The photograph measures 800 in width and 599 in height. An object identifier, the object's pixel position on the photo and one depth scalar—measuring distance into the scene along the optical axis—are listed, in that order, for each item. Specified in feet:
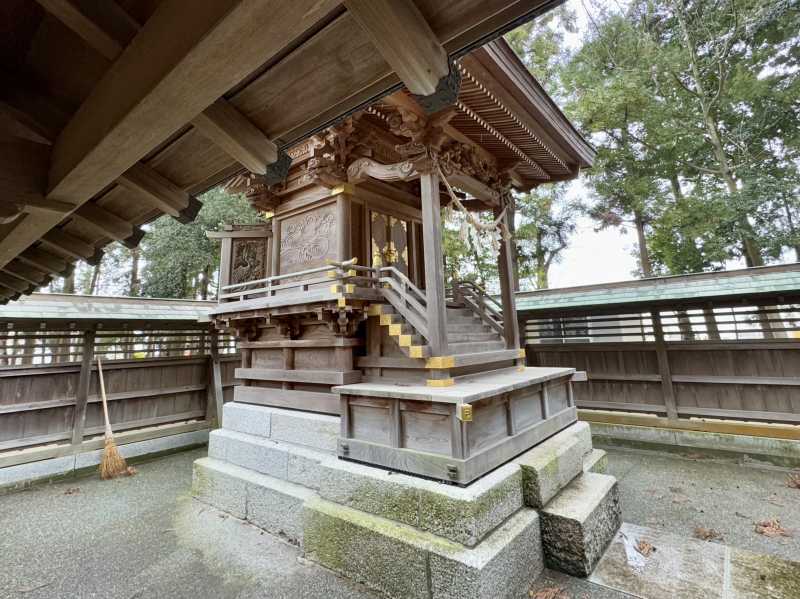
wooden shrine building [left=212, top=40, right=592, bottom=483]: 12.01
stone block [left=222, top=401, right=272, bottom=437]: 17.07
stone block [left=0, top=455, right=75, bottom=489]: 18.15
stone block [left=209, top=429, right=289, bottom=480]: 15.23
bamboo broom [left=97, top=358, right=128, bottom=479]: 19.81
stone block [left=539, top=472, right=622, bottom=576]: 10.71
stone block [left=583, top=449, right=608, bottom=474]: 15.03
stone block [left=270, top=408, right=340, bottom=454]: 14.60
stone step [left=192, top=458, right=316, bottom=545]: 13.56
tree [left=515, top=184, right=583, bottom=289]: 45.52
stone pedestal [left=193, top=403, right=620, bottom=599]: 9.41
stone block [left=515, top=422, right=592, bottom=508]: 11.58
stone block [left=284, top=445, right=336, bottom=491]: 13.84
